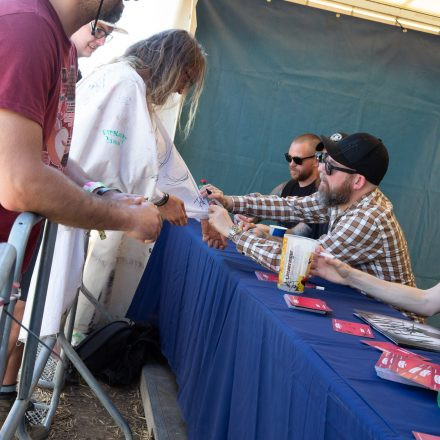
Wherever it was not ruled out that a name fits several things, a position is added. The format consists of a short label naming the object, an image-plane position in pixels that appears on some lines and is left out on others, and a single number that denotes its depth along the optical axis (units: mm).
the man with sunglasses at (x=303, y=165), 3717
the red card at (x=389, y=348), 1188
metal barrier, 809
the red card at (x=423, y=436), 788
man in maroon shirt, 884
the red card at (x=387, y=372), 1018
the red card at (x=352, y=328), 1348
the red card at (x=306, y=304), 1464
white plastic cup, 1633
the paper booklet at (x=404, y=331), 1354
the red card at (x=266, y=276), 1851
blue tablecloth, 919
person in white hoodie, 1833
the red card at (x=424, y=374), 986
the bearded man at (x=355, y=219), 2146
